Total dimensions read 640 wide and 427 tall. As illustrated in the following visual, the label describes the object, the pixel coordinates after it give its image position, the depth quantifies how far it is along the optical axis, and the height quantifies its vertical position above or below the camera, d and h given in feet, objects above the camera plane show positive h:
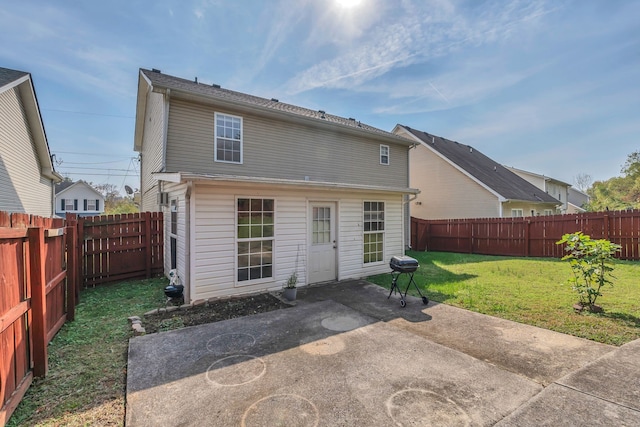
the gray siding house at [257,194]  18.43 +1.34
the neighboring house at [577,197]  134.08 +6.58
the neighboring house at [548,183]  79.78 +8.41
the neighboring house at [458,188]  48.55 +4.43
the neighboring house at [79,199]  105.50 +5.26
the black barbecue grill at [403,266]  17.95 -3.68
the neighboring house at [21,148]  29.32 +8.31
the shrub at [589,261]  15.46 -2.96
